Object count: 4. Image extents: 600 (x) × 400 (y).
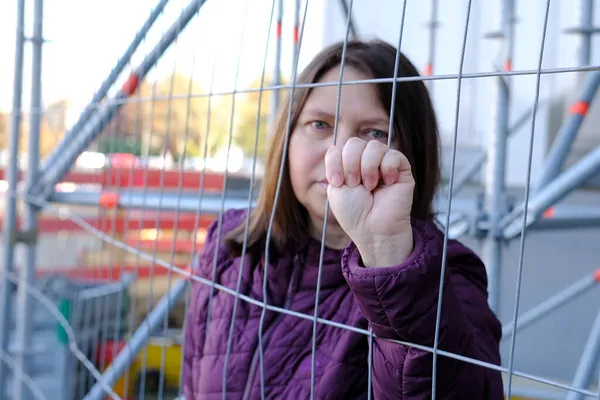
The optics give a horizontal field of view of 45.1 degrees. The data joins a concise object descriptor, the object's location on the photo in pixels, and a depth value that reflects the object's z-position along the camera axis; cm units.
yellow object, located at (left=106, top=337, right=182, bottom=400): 416
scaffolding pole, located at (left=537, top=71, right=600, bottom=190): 208
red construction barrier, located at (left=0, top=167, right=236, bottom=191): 309
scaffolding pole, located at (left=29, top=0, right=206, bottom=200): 198
